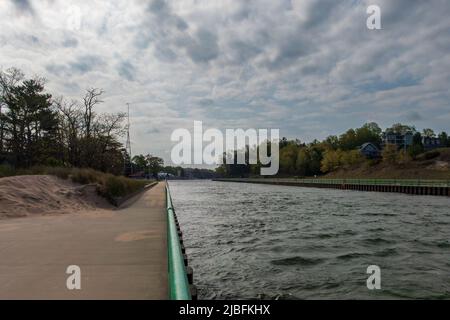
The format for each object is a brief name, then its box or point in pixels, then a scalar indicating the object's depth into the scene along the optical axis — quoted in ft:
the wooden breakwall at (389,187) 156.17
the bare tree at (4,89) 144.56
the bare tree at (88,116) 157.69
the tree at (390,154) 336.08
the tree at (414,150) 346.09
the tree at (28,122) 142.61
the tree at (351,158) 385.91
